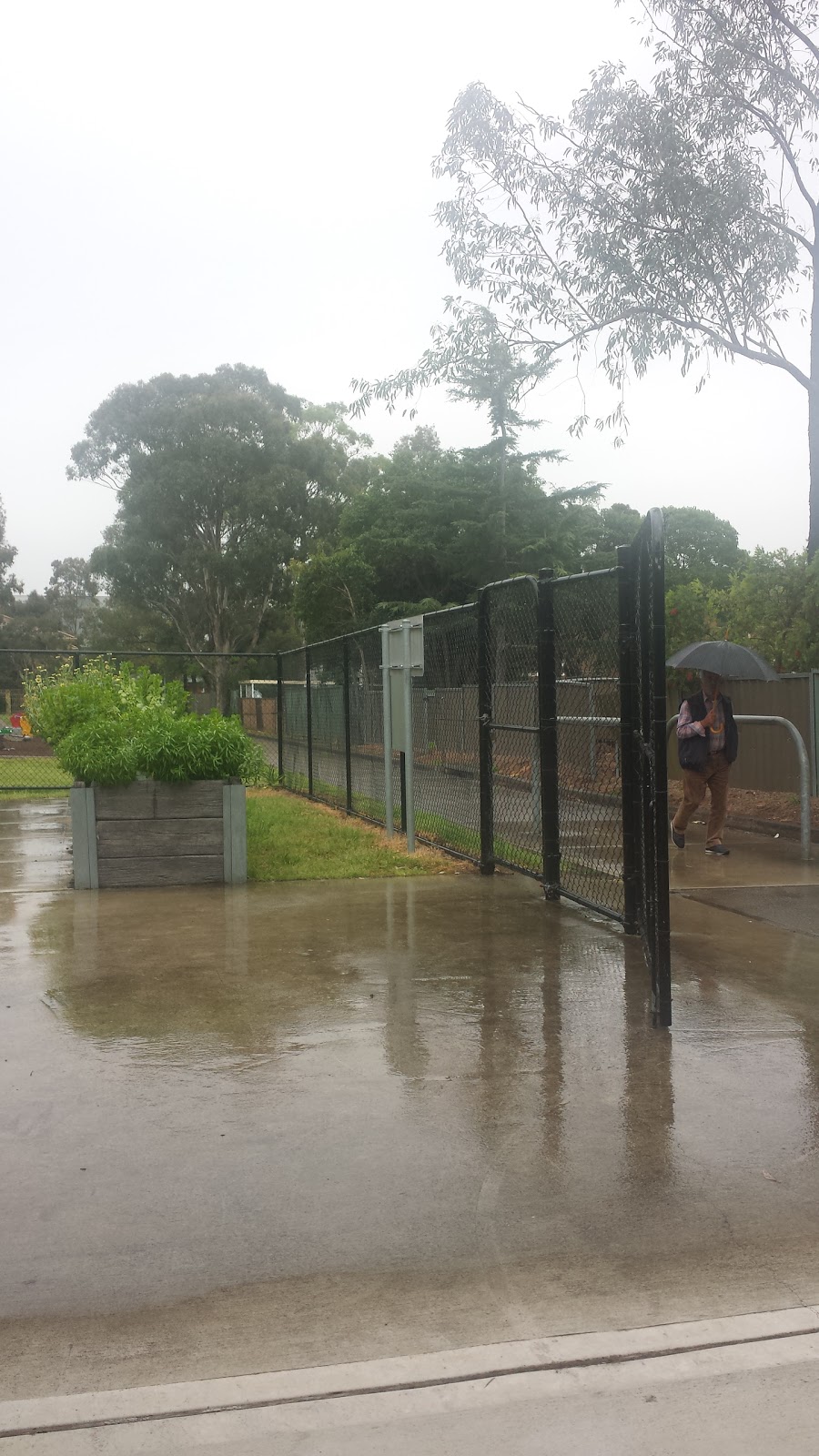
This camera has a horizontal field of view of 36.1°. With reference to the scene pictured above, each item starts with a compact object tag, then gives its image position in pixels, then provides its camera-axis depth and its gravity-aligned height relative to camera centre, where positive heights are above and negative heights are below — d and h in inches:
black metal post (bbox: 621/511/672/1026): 212.2 -9.1
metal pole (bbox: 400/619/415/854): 414.9 +2.1
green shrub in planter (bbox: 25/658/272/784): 361.7 -10.0
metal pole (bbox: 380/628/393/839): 442.0 -1.8
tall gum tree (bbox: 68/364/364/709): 1995.6 +347.5
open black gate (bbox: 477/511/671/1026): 225.6 -9.7
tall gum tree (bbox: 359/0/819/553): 790.5 +340.3
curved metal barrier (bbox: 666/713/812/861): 438.3 -33.3
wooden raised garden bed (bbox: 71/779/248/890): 365.7 -35.8
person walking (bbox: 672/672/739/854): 426.9 -16.4
